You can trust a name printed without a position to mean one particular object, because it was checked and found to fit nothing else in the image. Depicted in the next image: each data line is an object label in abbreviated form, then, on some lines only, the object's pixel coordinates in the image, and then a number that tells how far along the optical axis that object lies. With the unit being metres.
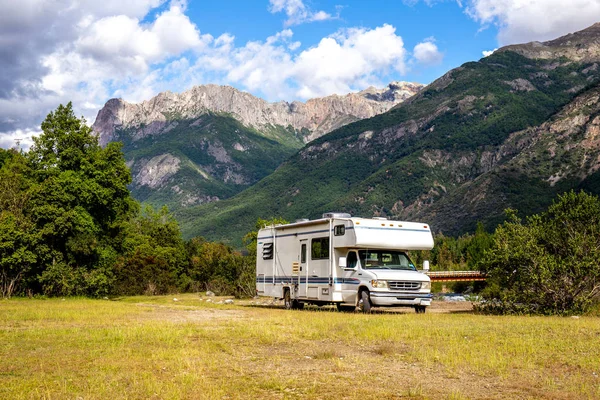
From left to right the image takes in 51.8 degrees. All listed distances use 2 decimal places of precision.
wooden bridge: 50.03
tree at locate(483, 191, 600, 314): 19.98
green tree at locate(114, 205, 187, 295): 46.91
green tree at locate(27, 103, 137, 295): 33.69
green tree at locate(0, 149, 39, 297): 31.92
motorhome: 20.95
